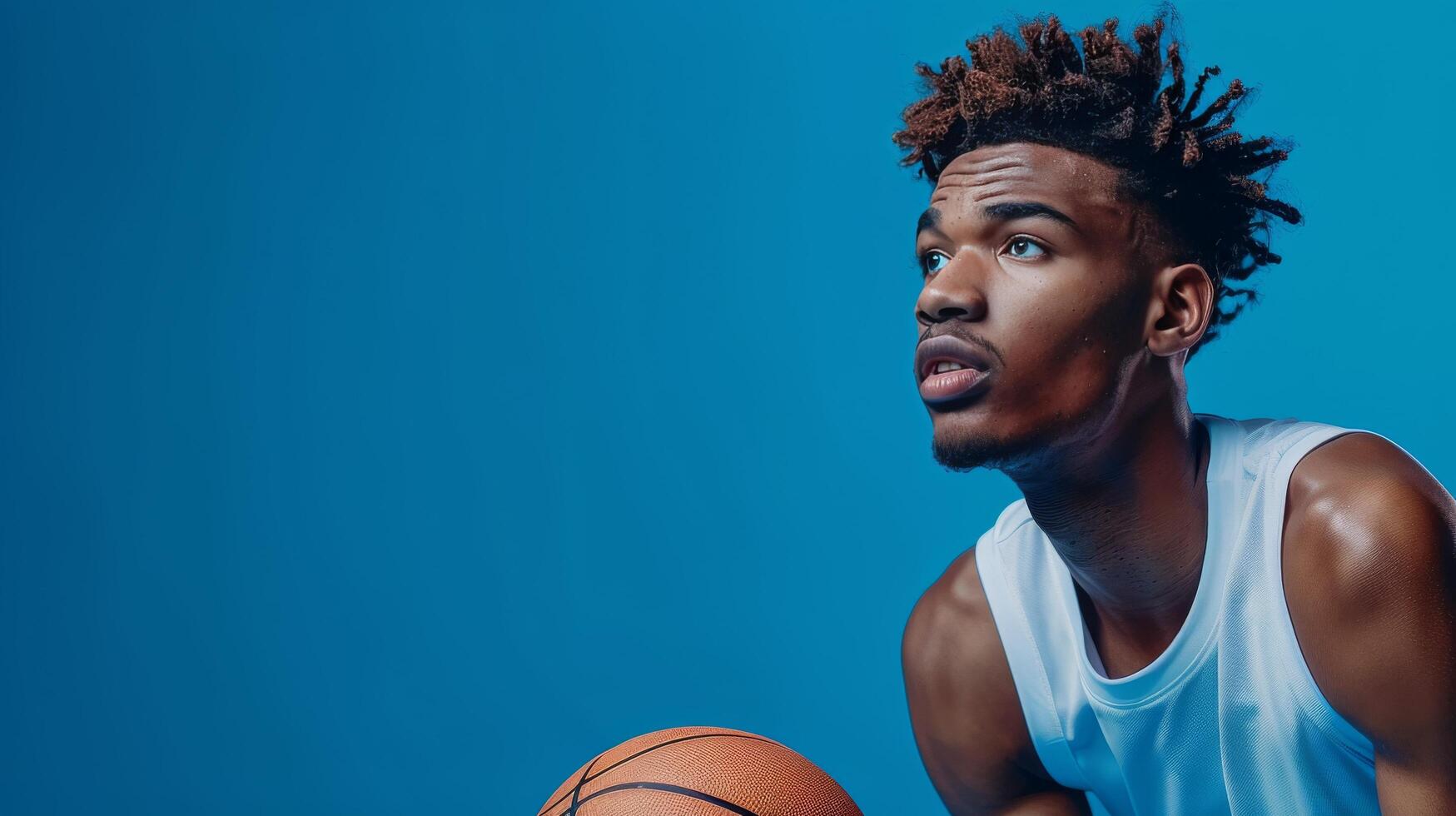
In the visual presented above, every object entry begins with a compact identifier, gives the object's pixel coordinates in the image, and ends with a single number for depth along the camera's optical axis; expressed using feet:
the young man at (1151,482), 5.48
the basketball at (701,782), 6.03
